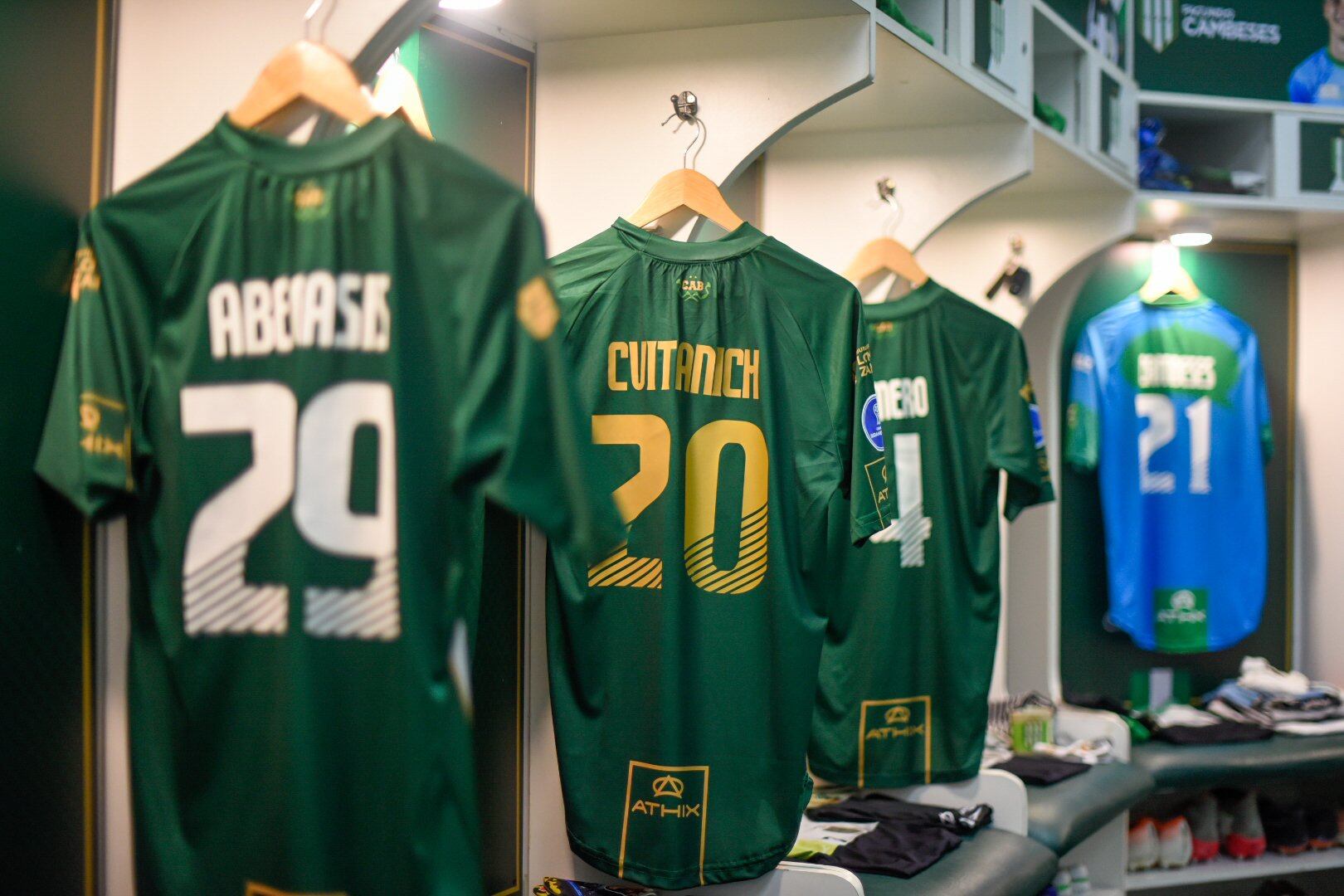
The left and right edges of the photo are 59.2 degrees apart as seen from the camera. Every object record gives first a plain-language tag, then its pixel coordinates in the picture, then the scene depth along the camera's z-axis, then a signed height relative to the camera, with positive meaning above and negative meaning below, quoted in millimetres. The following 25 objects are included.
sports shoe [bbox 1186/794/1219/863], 3953 -1248
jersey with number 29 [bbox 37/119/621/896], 1234 -12
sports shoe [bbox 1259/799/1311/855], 4016 -1274
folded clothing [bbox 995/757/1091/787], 3152 -845
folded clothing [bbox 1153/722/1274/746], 3744 -881
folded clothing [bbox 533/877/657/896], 1859 -680
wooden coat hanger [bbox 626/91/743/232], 1947 +436
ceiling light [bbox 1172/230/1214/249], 3852 +727
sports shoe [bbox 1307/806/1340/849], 4090 -1287
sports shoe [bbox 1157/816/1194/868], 3875 -1269
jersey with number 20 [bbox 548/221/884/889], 1878 -181
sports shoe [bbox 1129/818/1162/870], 3838 -1263
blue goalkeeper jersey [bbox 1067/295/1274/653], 3994 -15
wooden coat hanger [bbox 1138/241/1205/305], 4016 +593
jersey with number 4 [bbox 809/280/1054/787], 2641 -230
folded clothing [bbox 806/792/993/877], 2311 -782
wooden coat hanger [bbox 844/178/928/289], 2709 +459
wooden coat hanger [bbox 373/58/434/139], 1652 +516
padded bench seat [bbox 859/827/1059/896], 2260 -831
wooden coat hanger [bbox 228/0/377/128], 1303 +416
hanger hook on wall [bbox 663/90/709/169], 1959 +575
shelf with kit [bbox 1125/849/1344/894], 3832 -1375
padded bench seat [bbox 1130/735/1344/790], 3566 -930
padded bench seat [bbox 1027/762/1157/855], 2852 -894
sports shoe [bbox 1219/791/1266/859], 3973 -1263
